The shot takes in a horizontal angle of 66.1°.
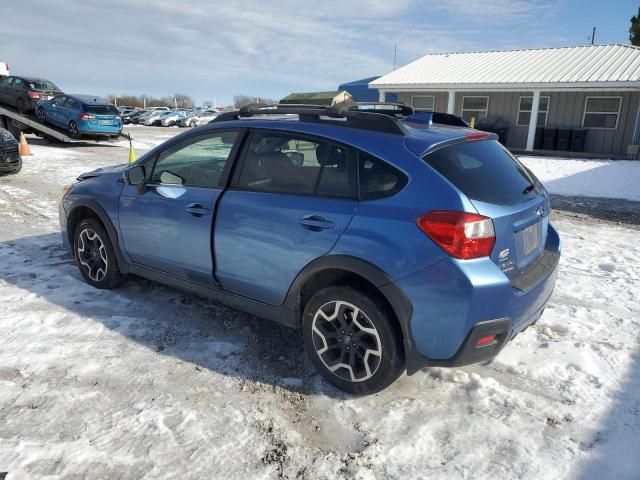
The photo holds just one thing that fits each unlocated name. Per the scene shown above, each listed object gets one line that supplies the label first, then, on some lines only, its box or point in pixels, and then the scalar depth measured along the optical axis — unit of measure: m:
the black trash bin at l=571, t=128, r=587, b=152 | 19.41
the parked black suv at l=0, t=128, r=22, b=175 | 10.57
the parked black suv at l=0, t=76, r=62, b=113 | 18.30
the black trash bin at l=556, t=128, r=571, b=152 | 19.64
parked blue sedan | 17.31
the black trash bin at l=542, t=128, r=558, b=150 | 19.95
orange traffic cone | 14.81
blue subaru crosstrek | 2.64
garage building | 18.74
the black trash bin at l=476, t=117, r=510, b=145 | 21.07
